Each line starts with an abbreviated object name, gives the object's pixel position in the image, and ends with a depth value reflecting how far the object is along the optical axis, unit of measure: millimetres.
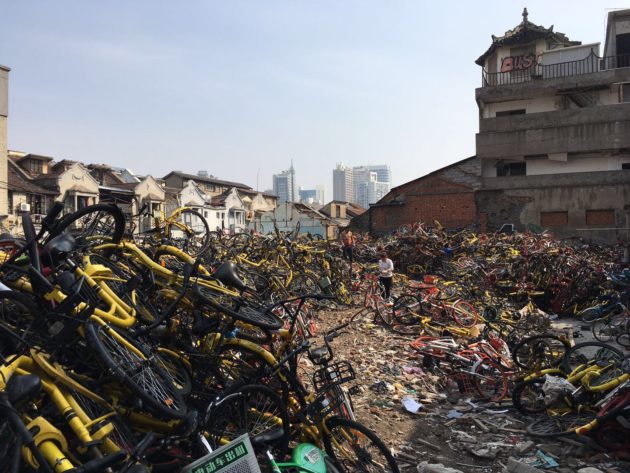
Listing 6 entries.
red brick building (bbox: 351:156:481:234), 28703
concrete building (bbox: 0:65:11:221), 25656
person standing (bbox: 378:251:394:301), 11742
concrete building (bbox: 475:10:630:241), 26188
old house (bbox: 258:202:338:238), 39844
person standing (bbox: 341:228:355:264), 15220
